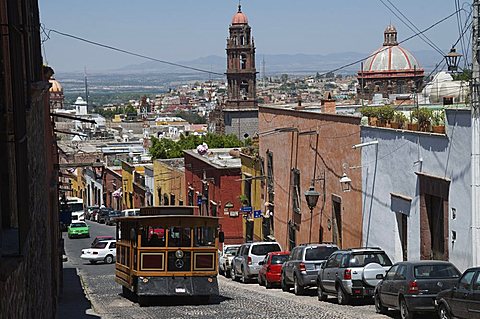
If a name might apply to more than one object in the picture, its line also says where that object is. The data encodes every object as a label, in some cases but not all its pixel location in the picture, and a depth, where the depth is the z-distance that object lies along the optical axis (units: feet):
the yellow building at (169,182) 239.71
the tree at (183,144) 325.42
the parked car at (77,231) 238.48
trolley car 85.87
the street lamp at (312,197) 123.24
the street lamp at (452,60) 91.71
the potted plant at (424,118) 100.01
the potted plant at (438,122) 96.22
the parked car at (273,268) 112.98
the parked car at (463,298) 55.31
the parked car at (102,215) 293.51
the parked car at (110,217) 277.64
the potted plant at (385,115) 113.39
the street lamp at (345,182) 120.67
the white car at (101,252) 175.32
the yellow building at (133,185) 292.40
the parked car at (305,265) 97.96
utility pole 84.48
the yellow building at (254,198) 172.14
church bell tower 442.09
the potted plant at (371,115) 116.37
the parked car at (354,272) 80.94
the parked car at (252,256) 124.88
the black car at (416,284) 65.57
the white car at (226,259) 141.08
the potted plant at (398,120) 108.27
